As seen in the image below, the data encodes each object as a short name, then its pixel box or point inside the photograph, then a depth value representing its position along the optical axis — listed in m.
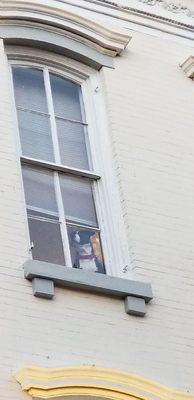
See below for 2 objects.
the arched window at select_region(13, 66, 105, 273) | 10.02
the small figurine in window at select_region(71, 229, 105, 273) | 10.04
